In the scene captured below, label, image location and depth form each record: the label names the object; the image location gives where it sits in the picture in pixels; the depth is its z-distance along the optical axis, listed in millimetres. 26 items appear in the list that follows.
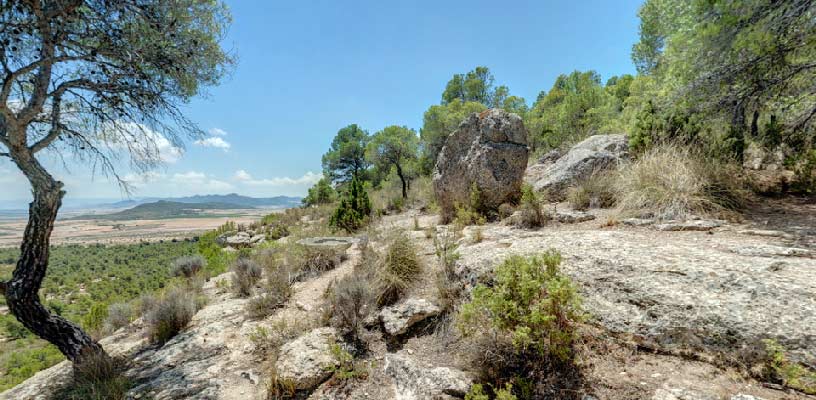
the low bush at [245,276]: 5816
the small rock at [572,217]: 5148
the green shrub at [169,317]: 4586
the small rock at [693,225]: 3779
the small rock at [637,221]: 4198
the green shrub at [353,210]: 9164
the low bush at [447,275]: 3658
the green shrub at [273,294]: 4643
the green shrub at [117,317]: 5770
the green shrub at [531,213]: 5387
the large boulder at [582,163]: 6703
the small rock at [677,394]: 1852
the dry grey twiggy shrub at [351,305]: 3701
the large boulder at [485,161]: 7098
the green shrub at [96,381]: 3154
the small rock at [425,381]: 2416
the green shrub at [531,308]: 2346
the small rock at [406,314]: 3477
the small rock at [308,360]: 3003
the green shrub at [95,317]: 6082
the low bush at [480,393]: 2055
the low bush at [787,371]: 1767
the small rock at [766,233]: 3260
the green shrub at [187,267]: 8797
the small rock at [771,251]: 2756
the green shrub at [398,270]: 4176
